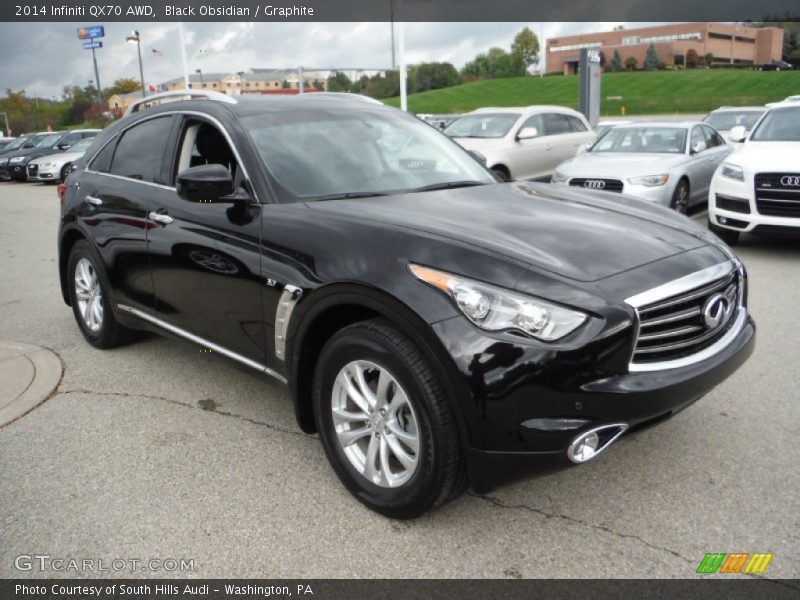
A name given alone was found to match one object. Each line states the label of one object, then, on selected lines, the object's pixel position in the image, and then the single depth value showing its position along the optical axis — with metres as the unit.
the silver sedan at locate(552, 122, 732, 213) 9.20
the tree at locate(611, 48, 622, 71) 104.29
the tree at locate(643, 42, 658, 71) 100.19
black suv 2.43
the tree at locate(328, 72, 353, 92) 95.62
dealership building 104.94
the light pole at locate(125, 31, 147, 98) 45.56
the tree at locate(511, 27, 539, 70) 125.62
